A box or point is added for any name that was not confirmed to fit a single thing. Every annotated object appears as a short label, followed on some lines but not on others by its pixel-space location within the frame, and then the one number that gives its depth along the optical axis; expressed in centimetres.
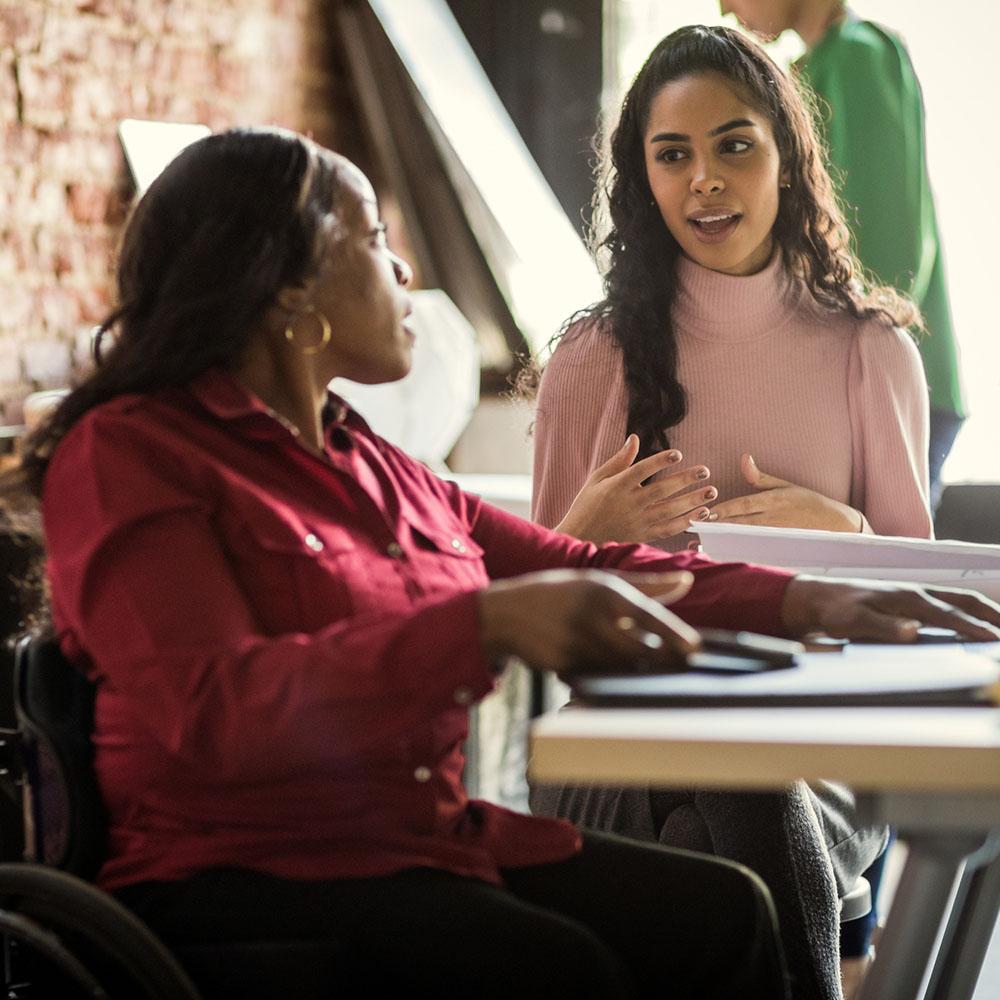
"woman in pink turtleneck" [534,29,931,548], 265
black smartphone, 196
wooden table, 184
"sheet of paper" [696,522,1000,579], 230
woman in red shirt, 194
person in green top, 304
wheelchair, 198
